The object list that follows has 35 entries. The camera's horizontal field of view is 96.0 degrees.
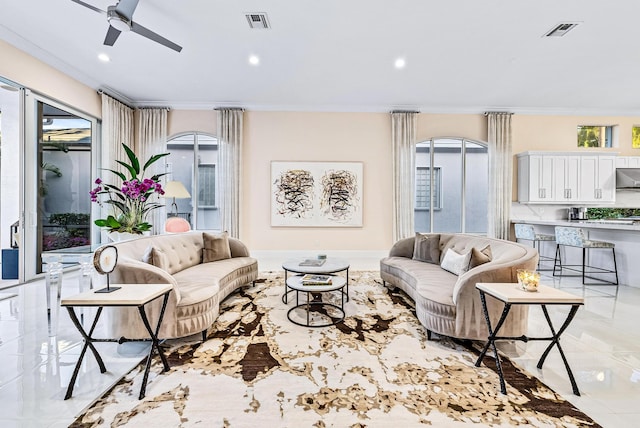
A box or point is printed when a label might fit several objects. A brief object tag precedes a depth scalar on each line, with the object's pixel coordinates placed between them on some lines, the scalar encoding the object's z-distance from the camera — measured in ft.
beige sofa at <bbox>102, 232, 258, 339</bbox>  7.82
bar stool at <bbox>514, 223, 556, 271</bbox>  17.63
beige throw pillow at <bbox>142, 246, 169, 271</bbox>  9.03
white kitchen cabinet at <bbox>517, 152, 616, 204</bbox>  20.25
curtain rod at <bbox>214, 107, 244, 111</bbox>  20.36
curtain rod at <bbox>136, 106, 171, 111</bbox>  20.34
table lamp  17.32
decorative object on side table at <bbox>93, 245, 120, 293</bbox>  6.42
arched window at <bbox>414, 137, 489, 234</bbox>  21.99
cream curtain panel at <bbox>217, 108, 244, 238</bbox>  20.25
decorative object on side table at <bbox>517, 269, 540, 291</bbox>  6.54
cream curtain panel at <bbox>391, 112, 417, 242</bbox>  20.70
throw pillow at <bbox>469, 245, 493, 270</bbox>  8.91
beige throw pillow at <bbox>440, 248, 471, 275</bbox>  10.75
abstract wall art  20.80
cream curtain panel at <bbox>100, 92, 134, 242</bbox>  17.87
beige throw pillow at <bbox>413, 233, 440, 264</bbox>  12.84
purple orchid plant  10.12
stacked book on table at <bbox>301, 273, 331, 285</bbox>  9.71
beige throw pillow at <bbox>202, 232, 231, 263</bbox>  12.95
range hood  19.93
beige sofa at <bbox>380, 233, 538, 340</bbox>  7.84
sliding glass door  14.03
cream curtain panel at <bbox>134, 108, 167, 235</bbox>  20.27
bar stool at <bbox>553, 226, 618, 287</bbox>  14.70
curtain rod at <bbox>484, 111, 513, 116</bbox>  21.10
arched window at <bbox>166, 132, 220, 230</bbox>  21.34
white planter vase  10.51
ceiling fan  8.71
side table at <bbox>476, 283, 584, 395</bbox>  6.08
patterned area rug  5.38
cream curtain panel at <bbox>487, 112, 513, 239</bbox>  20.83
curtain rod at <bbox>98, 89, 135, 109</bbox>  17.74
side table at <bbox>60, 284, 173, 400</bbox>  5.81
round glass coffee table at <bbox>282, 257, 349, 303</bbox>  10.64
